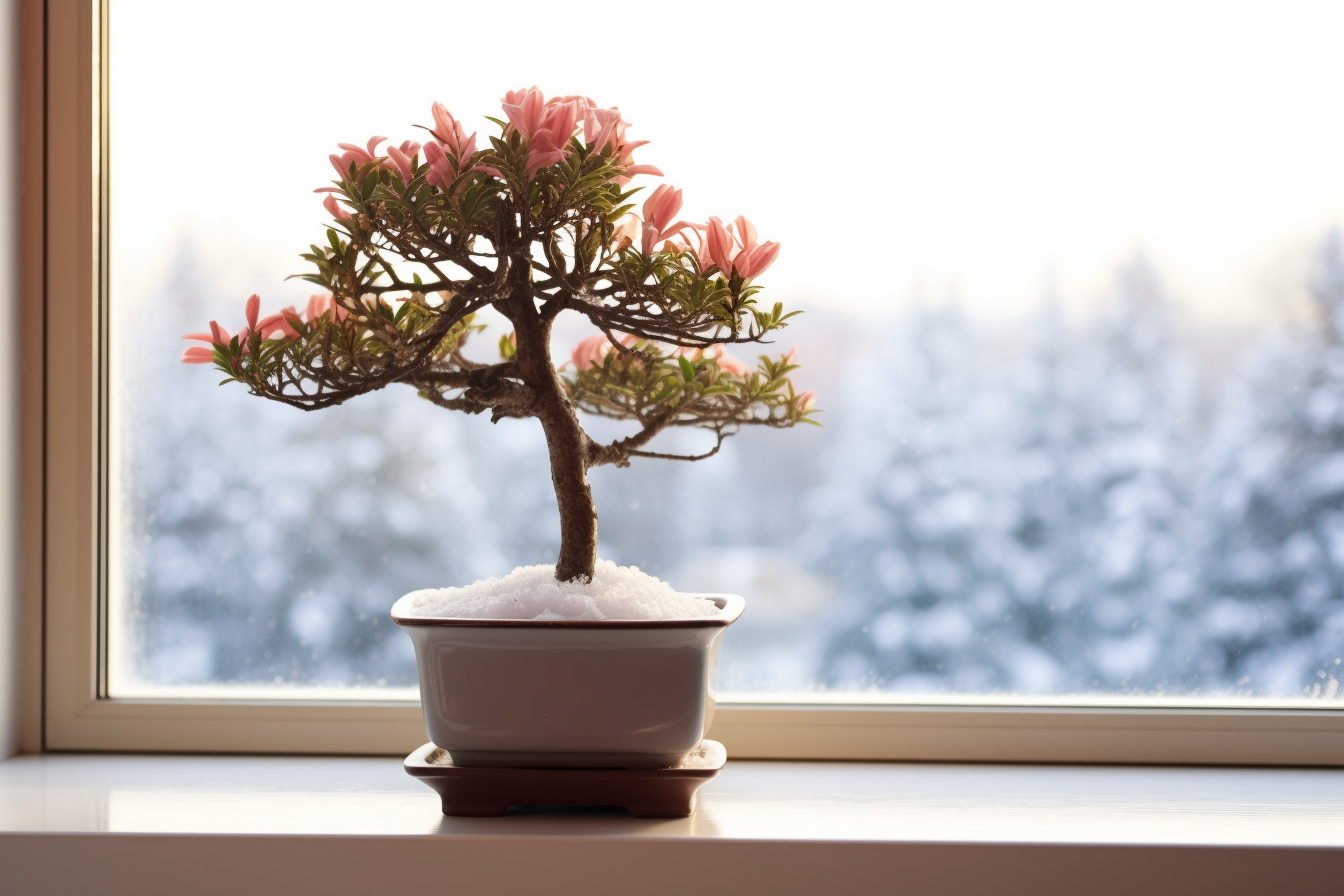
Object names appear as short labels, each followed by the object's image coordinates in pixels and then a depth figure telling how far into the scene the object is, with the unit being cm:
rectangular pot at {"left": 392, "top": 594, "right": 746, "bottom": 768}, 81
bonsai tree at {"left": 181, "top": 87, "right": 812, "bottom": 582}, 75
